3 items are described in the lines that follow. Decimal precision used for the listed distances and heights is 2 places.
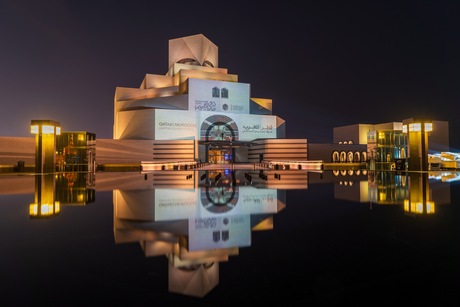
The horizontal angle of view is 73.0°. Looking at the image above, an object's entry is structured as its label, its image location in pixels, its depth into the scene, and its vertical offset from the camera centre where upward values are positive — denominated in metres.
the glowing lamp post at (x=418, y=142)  20.08 +1.37
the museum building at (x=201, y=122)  38.62 +5.40
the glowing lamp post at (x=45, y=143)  20.72 +1.37
